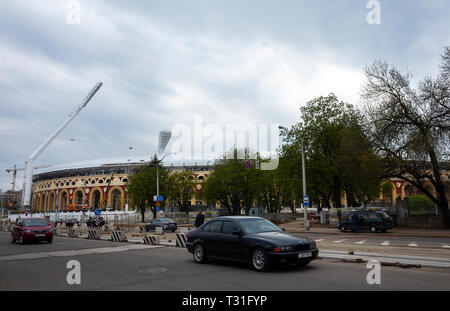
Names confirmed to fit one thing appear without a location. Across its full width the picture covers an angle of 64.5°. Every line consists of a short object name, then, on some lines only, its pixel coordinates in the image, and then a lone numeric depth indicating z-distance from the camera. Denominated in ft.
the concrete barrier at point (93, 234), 81.35
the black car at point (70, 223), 163.27
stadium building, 389.19
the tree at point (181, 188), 210.79
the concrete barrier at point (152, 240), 61.93
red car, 67.10
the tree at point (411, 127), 90.27
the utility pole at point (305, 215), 109.50
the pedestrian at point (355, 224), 94.94
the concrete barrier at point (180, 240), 57.77
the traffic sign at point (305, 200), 105.03
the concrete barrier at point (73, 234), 89.13
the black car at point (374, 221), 91.66
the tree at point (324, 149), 128.06
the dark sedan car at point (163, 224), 114.01
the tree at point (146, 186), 192.54
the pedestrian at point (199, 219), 66.33
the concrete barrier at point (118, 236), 72.33
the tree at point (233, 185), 171.32
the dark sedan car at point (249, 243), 30.01
